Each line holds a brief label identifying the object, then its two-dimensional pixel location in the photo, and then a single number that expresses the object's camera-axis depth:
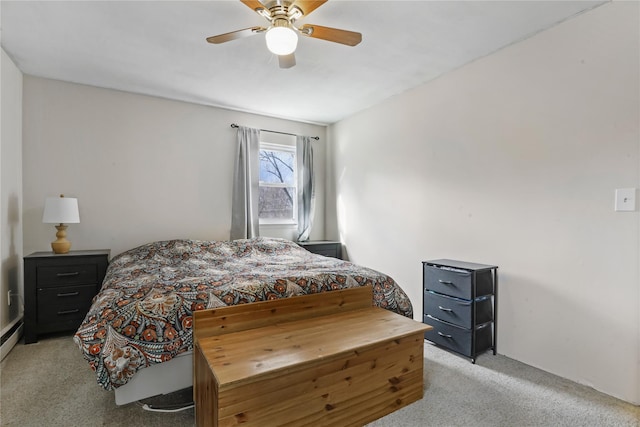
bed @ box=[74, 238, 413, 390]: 1.59
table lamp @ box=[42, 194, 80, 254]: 2.83
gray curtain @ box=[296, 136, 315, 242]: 4.50
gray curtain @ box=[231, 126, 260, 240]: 4.01
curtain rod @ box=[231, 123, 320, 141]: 4.05
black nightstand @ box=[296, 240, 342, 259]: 4.21
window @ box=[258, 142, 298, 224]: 4.36
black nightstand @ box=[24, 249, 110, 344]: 2.70
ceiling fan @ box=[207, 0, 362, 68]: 1.82
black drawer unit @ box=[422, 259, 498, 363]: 2.44
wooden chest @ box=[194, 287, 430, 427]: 1.40
